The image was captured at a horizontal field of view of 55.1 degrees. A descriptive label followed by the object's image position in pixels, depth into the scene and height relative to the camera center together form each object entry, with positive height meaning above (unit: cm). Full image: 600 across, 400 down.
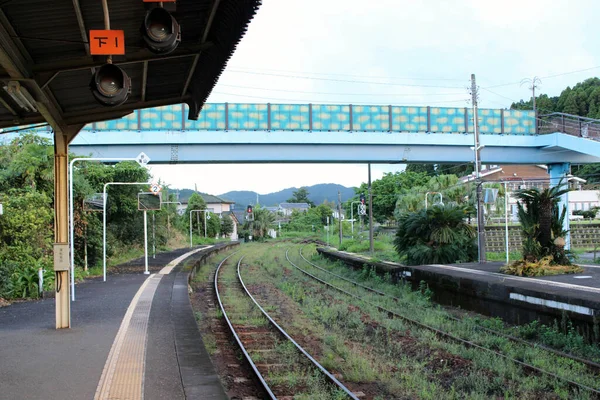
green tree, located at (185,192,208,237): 6109 -10
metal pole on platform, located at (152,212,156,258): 2891 -116
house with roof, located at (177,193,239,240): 8535 +96
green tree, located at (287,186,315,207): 17000 +420
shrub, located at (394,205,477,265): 1869 -94
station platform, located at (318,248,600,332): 927 -171
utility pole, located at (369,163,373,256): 2932 -118
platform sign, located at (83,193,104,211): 1886 +42
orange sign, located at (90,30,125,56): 610 +183
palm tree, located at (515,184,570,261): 1391 -40
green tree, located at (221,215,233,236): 7582 -186
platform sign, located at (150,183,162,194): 1811 +79
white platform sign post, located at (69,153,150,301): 1215 -10
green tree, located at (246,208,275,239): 6900 -155
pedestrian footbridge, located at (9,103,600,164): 2452 +328
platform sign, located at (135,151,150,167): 1555 +147
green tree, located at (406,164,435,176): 7576 +558
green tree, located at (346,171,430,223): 6131 +227
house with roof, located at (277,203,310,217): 14926 +118
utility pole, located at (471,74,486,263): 1814 +72
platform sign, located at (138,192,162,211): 2030 +43
